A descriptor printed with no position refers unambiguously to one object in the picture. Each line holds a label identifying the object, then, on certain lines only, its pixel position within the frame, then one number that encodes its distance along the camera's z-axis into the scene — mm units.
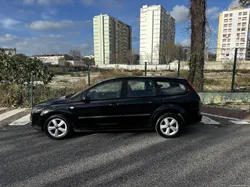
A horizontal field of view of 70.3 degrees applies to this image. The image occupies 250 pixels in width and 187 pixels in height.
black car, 4211
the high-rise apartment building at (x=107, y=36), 97438
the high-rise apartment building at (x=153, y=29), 94438
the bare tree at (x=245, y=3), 9570
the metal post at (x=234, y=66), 8227
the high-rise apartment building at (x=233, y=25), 84812
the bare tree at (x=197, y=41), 8398
